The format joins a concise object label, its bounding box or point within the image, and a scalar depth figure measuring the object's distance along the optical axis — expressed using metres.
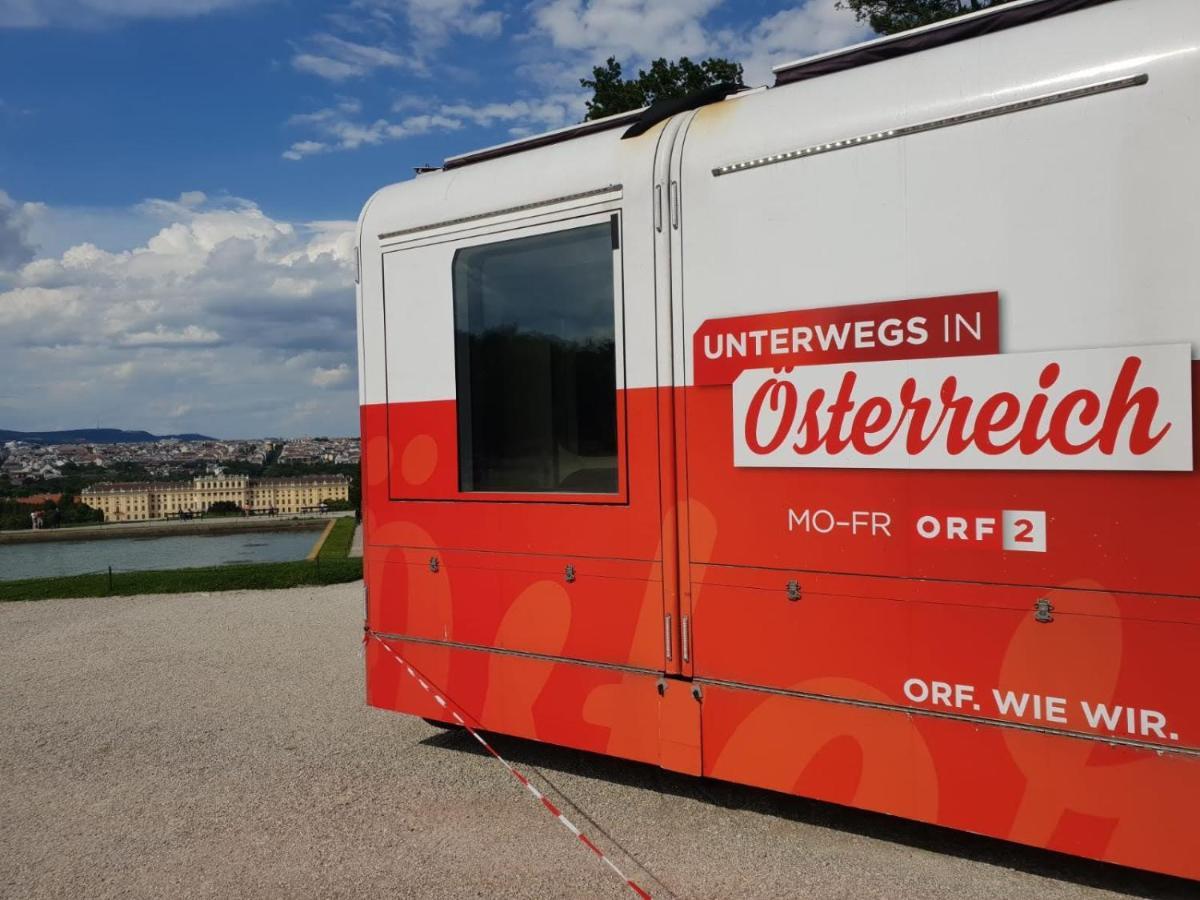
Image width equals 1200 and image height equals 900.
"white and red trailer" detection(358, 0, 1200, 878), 3.02
